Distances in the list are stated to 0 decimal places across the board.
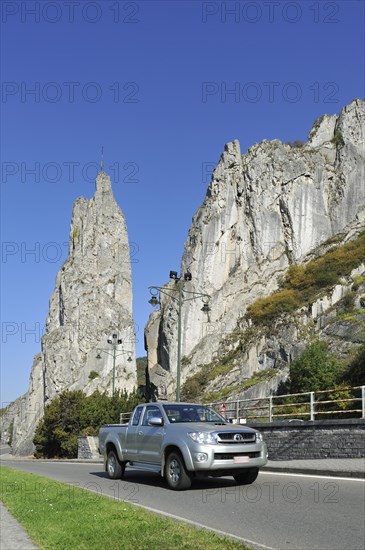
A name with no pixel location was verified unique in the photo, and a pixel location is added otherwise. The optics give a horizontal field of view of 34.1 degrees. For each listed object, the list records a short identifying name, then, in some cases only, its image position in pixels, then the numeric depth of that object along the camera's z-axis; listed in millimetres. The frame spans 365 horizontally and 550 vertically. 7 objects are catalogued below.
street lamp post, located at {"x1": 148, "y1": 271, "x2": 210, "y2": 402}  25797
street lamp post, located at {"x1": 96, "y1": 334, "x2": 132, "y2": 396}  44256
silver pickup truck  11047
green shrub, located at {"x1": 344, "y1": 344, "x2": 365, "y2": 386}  39938
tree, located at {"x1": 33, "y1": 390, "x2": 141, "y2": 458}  42156
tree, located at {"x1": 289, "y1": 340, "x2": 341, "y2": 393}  45406
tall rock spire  88750
